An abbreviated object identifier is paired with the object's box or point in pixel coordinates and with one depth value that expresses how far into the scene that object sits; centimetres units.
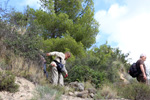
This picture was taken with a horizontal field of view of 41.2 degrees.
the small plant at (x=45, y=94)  459
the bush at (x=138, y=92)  798
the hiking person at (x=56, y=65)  888
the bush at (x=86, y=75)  1079
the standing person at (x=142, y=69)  823
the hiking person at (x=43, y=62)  988
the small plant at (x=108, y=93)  785
